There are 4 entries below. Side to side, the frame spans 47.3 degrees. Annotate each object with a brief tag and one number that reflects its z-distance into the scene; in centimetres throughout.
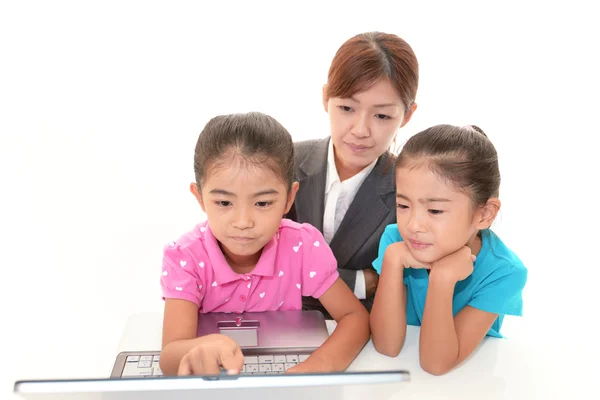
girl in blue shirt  134
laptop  80
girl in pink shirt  133
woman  175
